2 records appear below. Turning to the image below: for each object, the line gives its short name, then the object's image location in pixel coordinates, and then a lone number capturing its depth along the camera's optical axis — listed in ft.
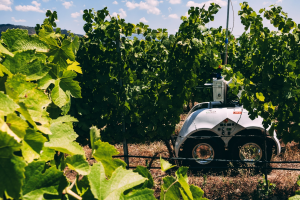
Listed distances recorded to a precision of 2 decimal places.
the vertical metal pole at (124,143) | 12.46
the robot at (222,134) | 14.08
